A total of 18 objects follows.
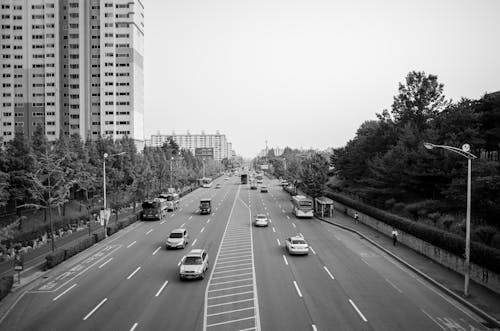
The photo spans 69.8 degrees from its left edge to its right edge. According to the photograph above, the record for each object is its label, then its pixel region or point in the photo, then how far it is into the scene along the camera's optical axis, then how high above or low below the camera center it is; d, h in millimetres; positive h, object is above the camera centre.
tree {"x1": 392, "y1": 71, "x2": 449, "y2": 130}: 54156 +9268
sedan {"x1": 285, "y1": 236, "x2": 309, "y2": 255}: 28219 -6928
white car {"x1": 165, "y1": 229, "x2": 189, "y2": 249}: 30484 -6949
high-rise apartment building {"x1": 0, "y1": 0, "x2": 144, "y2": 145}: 110188 +28945
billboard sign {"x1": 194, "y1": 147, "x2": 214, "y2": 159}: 170138 +3460
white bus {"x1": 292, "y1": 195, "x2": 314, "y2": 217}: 48438 -6653
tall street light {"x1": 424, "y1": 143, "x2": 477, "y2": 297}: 19109 -4681
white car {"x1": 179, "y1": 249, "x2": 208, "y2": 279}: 21859 -6645
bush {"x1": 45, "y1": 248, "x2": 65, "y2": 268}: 25469 -7179
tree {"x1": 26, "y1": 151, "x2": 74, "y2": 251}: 33222 -2407
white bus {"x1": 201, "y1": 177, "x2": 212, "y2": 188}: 113475 -7522
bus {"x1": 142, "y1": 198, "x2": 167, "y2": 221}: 47719 -6838
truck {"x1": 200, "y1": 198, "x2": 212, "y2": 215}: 51969 -7054
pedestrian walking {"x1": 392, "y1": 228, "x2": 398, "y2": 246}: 31969 -6945
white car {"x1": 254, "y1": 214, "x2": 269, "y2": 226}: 41438 -7177
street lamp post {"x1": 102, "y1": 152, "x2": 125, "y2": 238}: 36469 -6750
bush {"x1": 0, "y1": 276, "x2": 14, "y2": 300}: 19531 -7012
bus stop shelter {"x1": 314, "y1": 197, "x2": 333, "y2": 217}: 49406 -6746
